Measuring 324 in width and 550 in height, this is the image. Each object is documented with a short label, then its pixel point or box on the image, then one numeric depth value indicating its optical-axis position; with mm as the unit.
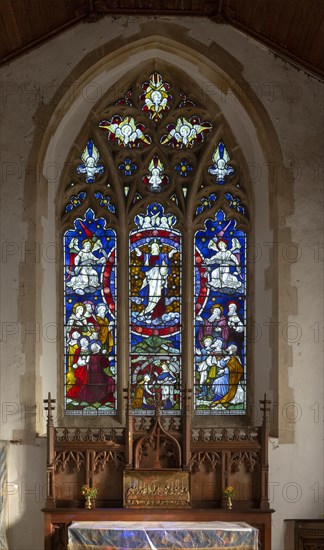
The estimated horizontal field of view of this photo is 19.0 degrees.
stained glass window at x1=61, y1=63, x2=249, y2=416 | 8773
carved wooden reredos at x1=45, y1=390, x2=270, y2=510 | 7879
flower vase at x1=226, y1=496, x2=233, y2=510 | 7781
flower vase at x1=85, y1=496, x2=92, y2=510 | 7762
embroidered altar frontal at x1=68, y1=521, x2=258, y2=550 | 7238
